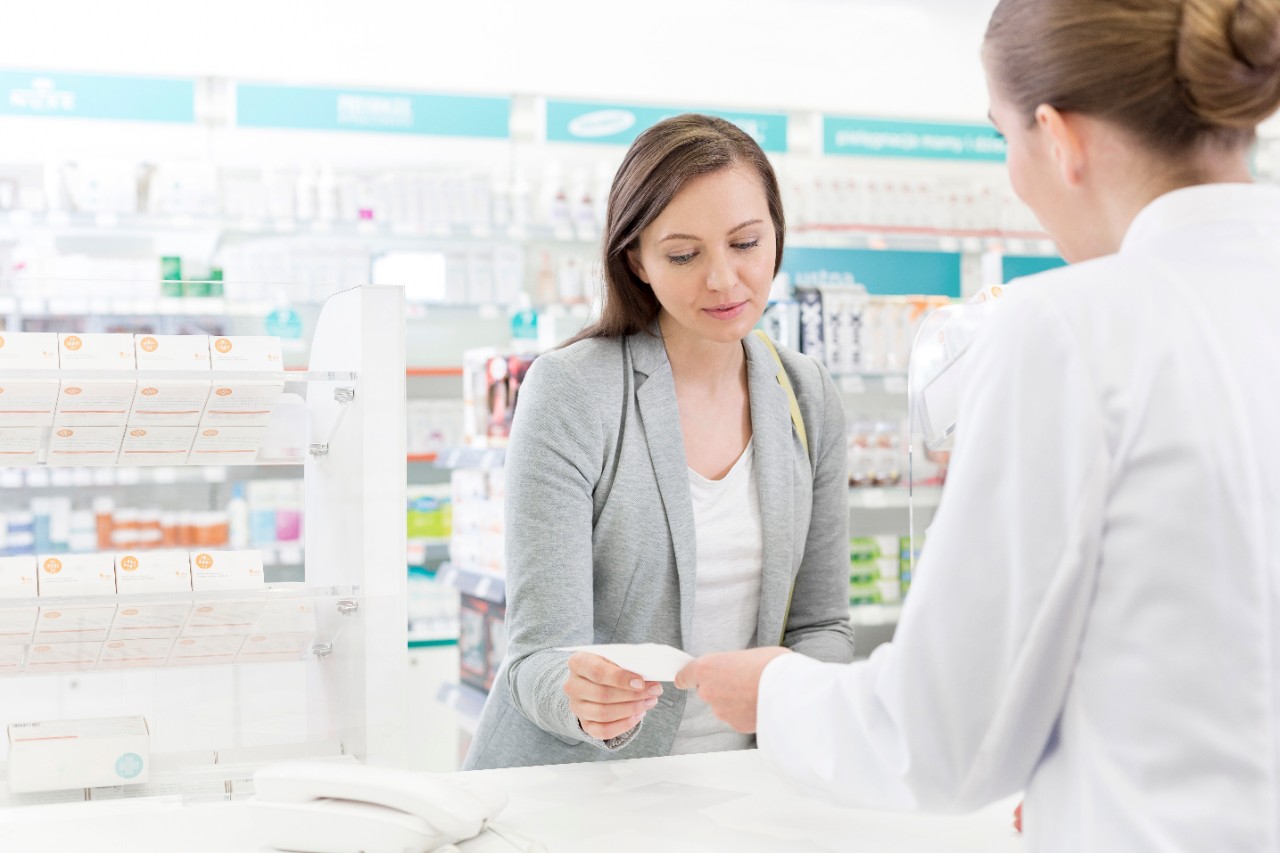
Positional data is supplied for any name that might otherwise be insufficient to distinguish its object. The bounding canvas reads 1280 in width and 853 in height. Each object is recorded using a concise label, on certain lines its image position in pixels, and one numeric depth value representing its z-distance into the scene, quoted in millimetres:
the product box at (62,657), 1646
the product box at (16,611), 1631
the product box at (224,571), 1730
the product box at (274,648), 1741
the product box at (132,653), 1671
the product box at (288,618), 1739
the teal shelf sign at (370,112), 5723
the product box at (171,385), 1689
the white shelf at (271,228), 5188
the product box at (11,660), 1640
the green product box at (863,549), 5564
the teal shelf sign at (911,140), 6687
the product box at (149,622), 1666
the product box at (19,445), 1666
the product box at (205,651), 1695
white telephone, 1352
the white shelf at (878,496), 5344
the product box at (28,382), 1637
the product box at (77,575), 1663
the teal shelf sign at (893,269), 7008
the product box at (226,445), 1762
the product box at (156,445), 1722
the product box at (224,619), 1700
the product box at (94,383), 1654
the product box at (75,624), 1639
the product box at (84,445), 1689
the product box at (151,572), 1702
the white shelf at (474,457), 4414
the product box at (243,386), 1727
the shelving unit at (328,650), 1684
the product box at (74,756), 1608
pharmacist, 837
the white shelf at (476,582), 4243
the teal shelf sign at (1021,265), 7207
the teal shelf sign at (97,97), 5402
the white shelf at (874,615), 5473
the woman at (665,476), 1837
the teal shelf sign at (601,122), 6180
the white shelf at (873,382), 5621
